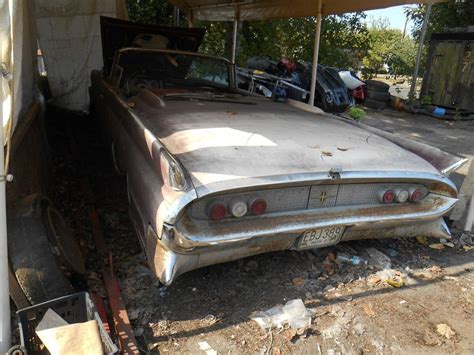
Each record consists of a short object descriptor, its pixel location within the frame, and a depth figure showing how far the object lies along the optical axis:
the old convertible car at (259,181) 2.43
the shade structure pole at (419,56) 12.20
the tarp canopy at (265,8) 6.05
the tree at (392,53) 18.86
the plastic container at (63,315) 2.14
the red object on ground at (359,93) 12.26
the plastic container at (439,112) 11.67
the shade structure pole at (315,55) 6.18
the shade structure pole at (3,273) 1.96
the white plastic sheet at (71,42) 7.89
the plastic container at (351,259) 3.40
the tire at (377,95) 12.38
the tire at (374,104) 12.38
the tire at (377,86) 12.42
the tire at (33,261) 2.39
